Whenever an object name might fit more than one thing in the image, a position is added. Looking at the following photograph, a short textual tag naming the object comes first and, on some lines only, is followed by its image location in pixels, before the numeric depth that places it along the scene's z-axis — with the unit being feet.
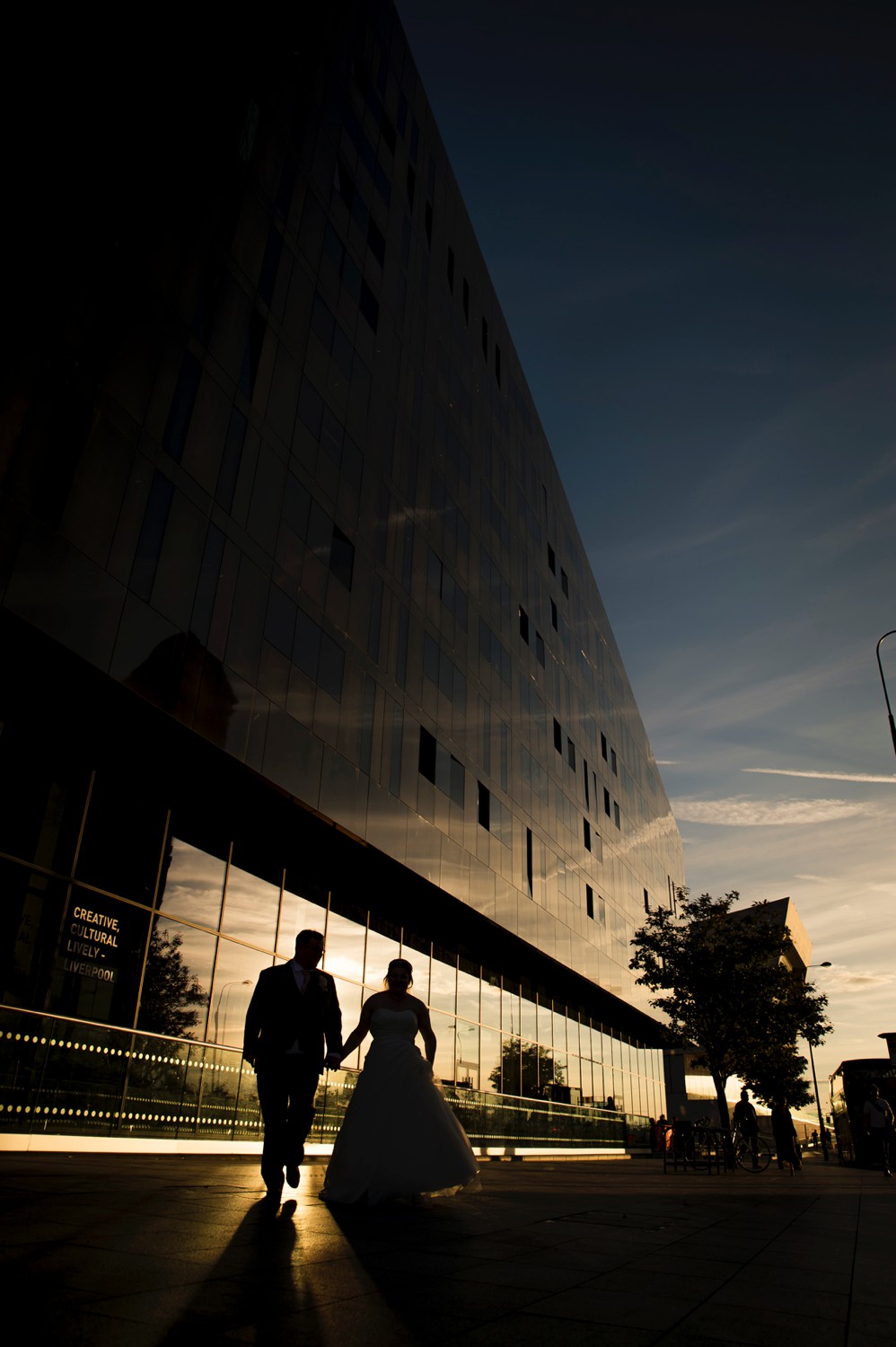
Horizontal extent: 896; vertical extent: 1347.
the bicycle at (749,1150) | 69.21
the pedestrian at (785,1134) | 71.15
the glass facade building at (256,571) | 41.39
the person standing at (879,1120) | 58.70
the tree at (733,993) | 107.65
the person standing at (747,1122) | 66.18
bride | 22.08
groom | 20.49
